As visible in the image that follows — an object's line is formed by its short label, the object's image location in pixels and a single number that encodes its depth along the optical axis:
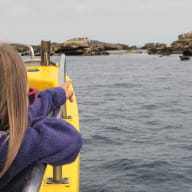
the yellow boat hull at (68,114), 2.34
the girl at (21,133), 1.31
